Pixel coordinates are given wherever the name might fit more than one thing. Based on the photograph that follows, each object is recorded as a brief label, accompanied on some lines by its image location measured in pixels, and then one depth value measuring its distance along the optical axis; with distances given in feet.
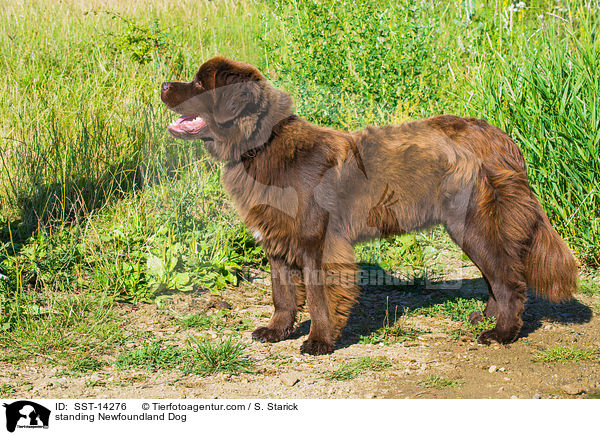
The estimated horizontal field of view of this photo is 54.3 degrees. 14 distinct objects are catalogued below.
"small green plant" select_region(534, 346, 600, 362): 11.00
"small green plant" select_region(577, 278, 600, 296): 14.67
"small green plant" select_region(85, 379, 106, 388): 10.16
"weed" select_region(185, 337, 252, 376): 10.69
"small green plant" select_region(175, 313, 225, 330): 13.05
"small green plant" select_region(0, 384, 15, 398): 9.83
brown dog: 11.43
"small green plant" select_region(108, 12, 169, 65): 22.77
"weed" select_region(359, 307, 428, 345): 12.30
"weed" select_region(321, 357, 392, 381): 10.53
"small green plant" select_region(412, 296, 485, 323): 13.57
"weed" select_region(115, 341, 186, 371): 10.97
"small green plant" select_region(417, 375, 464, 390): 10.03
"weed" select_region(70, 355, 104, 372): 10.78
